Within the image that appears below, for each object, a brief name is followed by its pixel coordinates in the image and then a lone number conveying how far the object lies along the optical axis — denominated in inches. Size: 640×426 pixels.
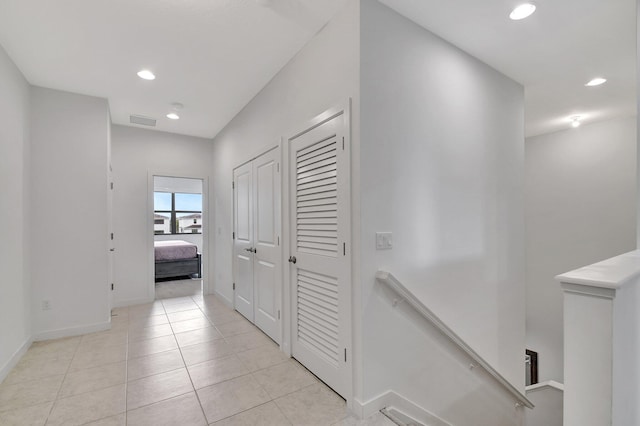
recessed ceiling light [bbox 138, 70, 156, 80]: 115.1
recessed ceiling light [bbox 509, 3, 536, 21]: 80.1
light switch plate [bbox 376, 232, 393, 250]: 77.3
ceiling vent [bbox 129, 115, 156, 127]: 163.2
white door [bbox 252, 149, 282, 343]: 116.1
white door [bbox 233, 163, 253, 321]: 141.9
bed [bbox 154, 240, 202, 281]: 243.9
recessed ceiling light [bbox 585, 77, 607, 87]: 122.7
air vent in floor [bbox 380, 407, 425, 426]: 74.1
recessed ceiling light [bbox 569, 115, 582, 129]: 165.9
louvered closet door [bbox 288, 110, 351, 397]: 80.1
